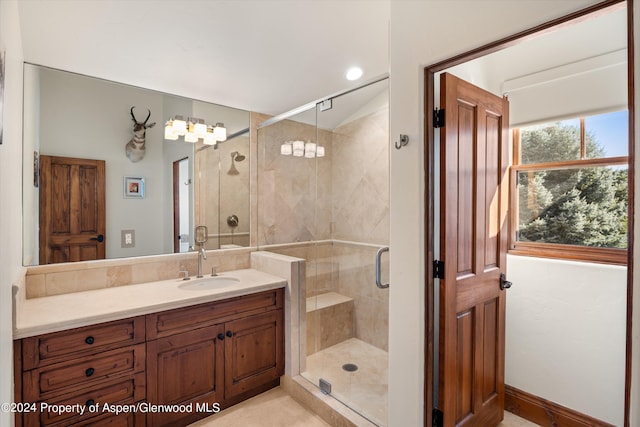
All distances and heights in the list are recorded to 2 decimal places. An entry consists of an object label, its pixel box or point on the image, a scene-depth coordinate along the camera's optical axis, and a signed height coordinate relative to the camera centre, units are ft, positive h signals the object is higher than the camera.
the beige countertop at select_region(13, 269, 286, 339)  5.21 -1.86
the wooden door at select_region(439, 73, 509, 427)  5.13 -0.72
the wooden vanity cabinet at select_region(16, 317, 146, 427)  5.08 -2.90
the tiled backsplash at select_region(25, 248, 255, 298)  6.61 -1.49
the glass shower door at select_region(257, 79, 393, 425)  8.57 -0.24
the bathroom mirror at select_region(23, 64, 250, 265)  6.58 +1.30
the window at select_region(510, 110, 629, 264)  5.88 +0.51
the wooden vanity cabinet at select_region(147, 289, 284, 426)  6.38 -3.33
